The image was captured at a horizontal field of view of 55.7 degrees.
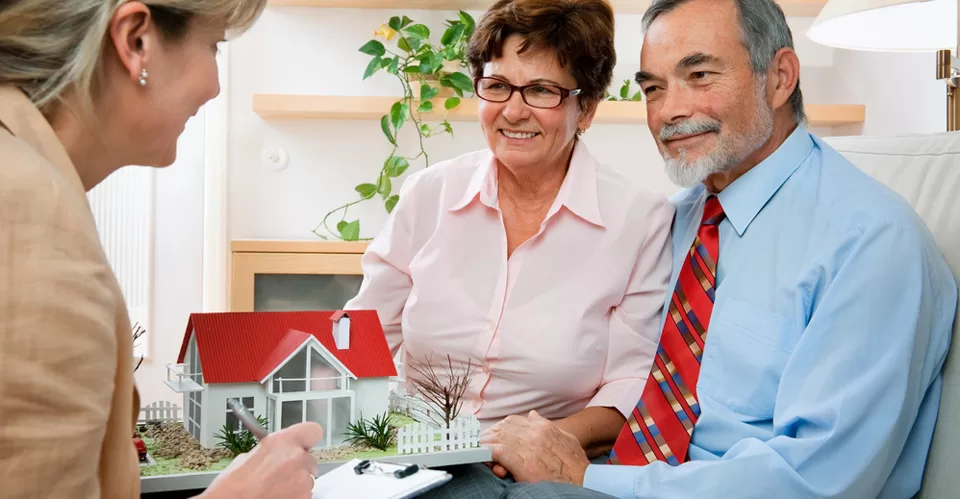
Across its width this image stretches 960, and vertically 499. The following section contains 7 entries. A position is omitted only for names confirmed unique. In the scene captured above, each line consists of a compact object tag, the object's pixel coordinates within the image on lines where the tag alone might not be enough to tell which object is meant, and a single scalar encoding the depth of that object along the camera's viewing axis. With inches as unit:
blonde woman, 27.9
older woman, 67.0
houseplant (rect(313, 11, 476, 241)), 122.3
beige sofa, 51.4
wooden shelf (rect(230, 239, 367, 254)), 118.8
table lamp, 83.1
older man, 50.1
